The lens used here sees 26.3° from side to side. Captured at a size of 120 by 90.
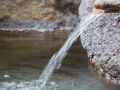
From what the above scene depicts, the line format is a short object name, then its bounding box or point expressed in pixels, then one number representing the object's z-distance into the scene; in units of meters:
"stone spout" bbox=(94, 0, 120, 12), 2.80
